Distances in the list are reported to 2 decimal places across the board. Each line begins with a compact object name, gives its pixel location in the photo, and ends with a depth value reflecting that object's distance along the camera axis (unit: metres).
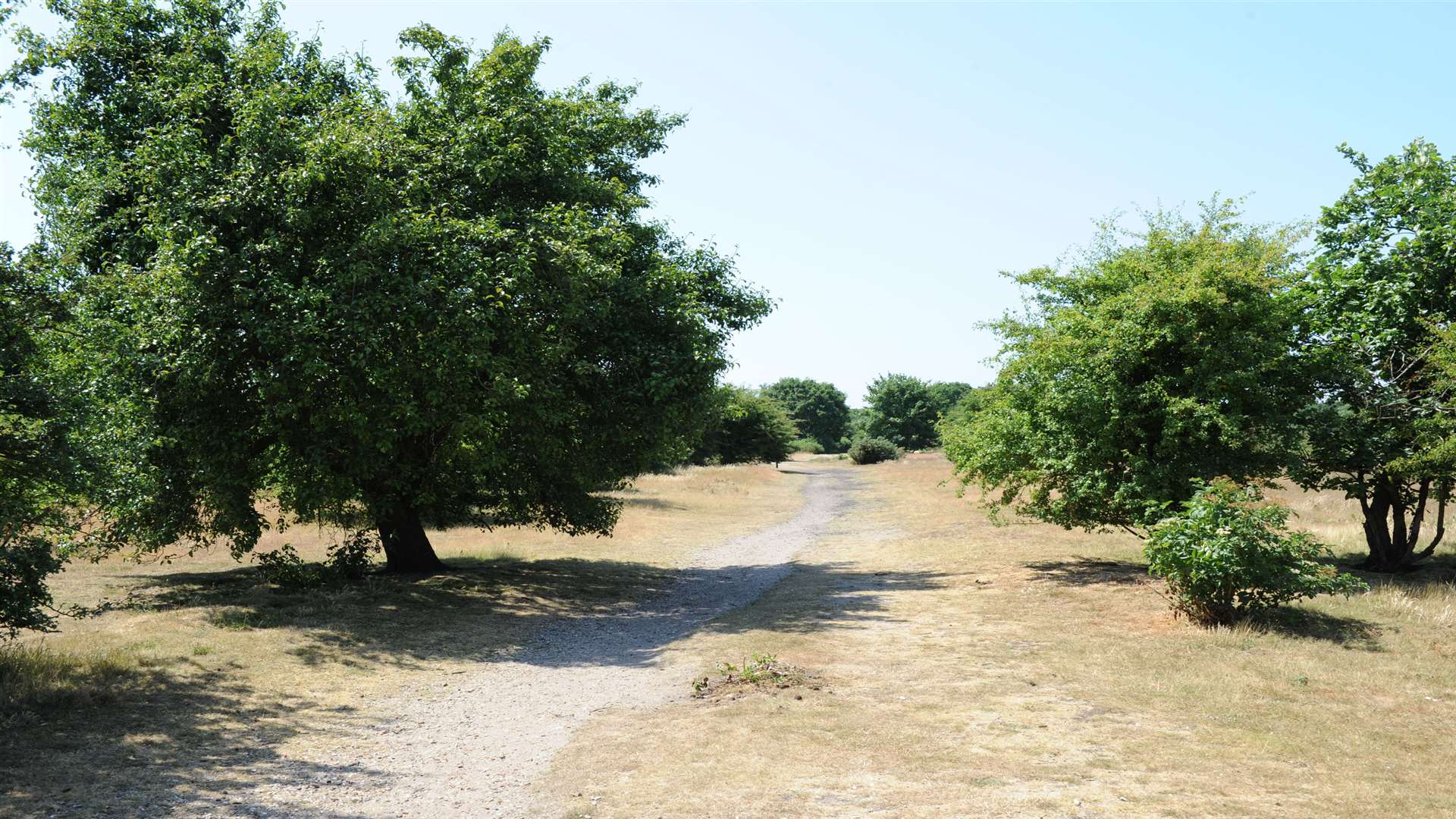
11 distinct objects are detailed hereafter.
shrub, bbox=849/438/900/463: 86.38
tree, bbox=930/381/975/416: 105.88
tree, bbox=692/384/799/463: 75.25
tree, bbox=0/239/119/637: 8.05
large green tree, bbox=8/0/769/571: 12.84
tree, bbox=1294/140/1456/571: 15.84
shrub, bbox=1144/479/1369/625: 11.42
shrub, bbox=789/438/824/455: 127.56
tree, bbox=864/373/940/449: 102.12
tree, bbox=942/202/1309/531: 15.23
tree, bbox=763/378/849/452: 129.38
